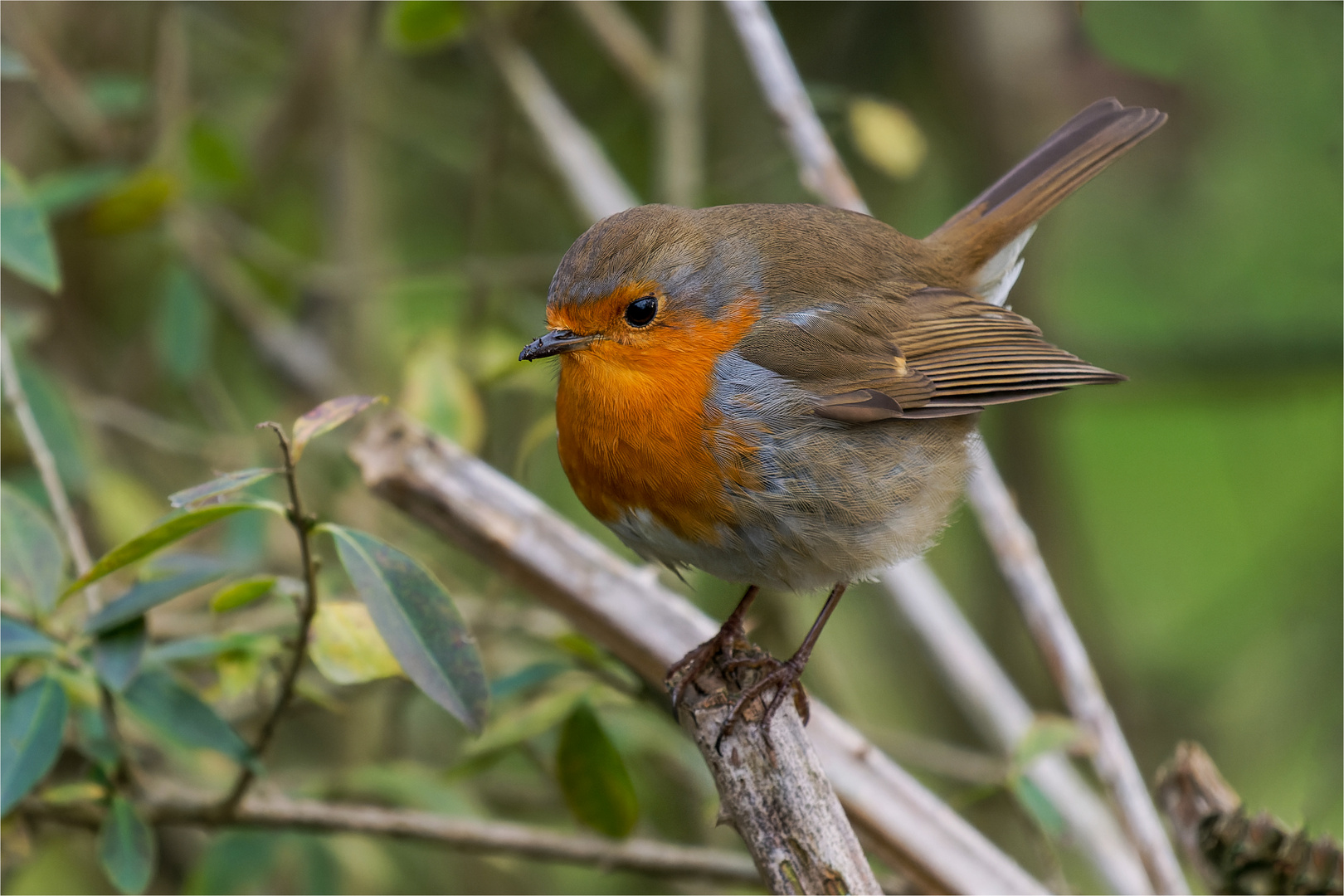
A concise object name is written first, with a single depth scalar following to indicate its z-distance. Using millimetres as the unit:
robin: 4566
